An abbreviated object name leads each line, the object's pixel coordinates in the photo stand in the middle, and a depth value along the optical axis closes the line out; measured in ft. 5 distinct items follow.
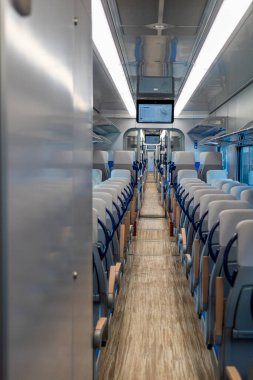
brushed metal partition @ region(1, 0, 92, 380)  2.77
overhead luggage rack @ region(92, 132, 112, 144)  27.42
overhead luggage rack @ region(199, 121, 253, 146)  19.72
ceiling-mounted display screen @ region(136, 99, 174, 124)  29.12
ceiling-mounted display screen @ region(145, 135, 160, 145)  85.46
